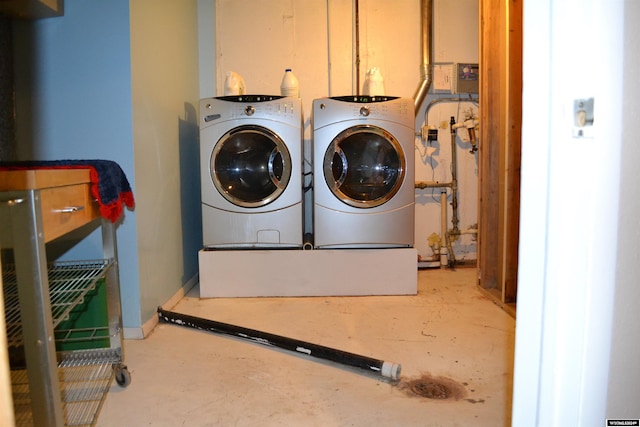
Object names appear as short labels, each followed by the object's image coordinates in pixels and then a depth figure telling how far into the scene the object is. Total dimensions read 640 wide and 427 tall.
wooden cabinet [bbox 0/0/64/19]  1.64
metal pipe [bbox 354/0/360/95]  3.23
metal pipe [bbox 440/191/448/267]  3.32
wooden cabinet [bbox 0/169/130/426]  0.93
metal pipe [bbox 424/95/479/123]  3.32
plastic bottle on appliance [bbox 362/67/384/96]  2.81
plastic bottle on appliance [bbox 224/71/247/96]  2.78
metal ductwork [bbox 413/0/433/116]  3.20
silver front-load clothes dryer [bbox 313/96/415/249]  2.56
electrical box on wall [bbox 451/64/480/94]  3.28
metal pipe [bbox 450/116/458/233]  3.31
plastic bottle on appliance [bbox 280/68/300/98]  2.80
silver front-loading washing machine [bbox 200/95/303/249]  2.54
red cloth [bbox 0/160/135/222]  1.33
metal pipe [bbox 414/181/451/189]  3.27
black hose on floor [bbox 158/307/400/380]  1.54
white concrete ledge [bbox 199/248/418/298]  2.54
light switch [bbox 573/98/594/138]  0.53
